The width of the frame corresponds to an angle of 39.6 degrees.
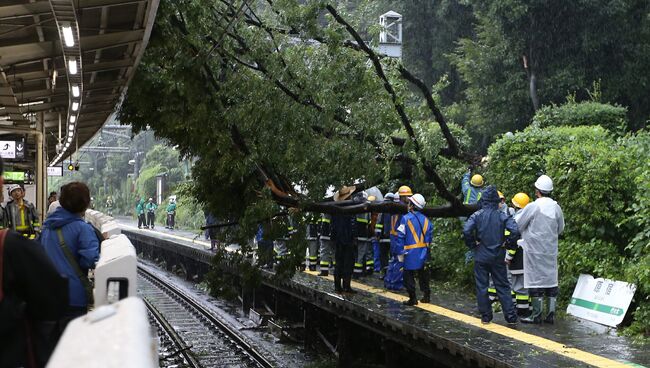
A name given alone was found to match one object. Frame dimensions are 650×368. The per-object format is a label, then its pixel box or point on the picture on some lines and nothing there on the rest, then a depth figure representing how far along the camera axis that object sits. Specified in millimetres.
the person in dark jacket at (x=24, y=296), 3736
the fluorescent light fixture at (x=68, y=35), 9464
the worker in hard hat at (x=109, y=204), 63931
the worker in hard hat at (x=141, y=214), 41969
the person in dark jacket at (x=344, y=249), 13070
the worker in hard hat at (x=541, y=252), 10461
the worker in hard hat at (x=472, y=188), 13031
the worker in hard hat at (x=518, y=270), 10903
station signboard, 10398
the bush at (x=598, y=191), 11523
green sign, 21359
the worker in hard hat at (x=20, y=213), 15312
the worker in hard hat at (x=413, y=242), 11609
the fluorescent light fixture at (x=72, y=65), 11155
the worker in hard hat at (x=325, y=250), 15594
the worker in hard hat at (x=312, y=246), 16719
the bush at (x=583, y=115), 19484
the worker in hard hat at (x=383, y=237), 15070
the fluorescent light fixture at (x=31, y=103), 17875
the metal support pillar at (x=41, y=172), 18797
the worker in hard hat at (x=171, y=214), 40122
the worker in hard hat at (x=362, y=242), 14836
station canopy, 10359
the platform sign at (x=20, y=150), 19500
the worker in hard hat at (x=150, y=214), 41550
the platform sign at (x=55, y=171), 28719
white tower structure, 18331
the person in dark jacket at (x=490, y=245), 10344
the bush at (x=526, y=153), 13398
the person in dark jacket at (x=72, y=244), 6168
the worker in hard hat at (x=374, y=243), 15150
